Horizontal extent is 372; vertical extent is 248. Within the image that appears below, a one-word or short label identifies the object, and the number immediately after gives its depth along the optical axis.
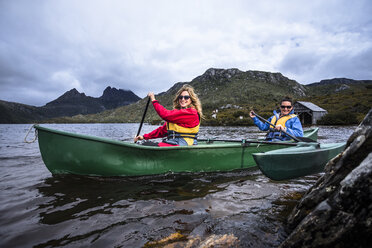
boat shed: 38.44
